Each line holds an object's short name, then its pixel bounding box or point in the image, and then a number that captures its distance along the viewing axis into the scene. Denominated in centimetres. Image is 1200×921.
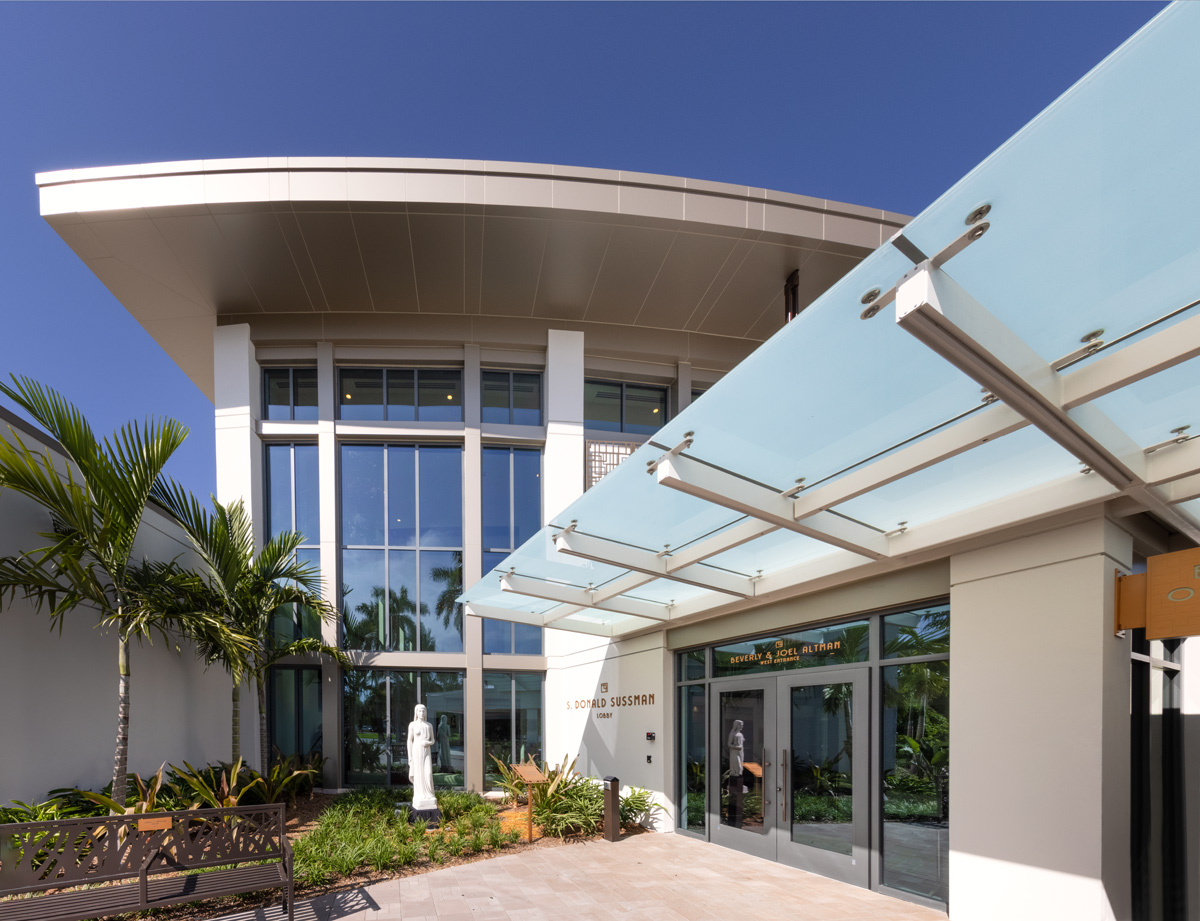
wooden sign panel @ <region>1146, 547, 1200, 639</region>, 477
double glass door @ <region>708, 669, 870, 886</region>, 726
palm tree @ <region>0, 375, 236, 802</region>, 746
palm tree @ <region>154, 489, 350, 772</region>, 1045
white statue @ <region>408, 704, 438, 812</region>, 1012
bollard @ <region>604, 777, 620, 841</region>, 946
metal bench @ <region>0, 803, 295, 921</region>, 530
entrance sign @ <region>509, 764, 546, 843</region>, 982
